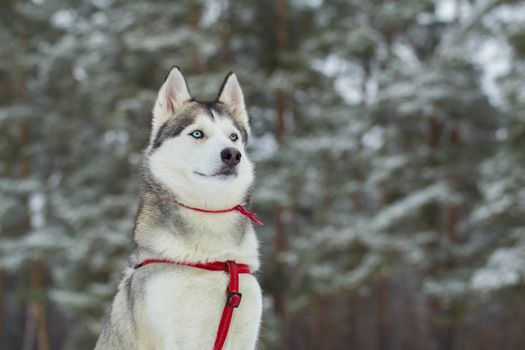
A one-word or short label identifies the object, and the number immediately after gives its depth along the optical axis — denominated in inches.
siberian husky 88.5
